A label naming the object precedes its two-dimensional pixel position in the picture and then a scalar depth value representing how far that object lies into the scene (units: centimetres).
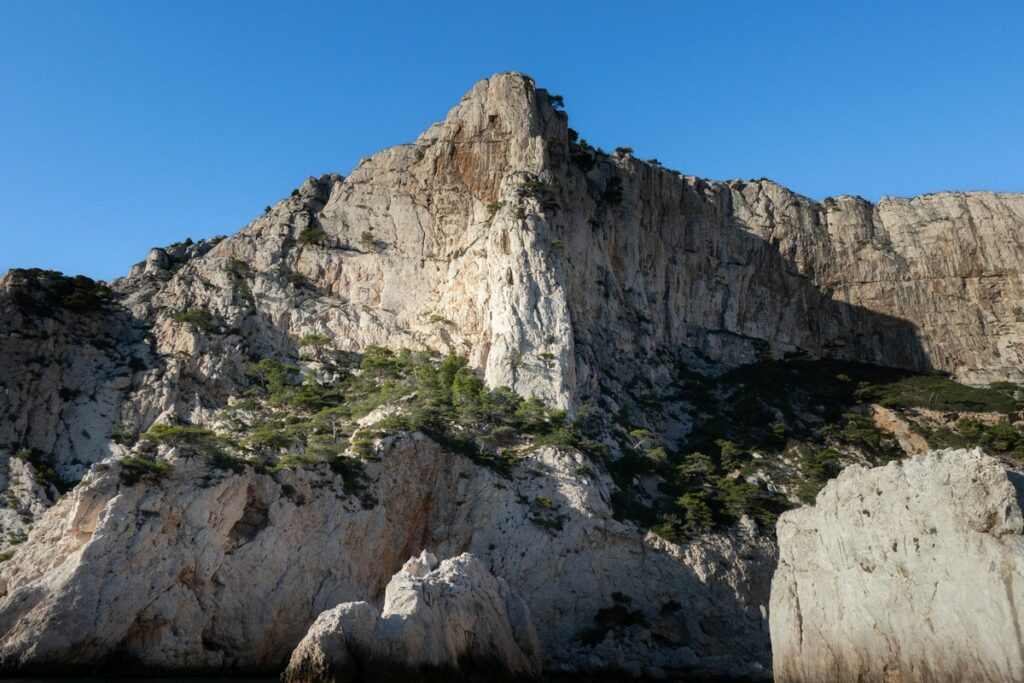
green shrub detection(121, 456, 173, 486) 3098
